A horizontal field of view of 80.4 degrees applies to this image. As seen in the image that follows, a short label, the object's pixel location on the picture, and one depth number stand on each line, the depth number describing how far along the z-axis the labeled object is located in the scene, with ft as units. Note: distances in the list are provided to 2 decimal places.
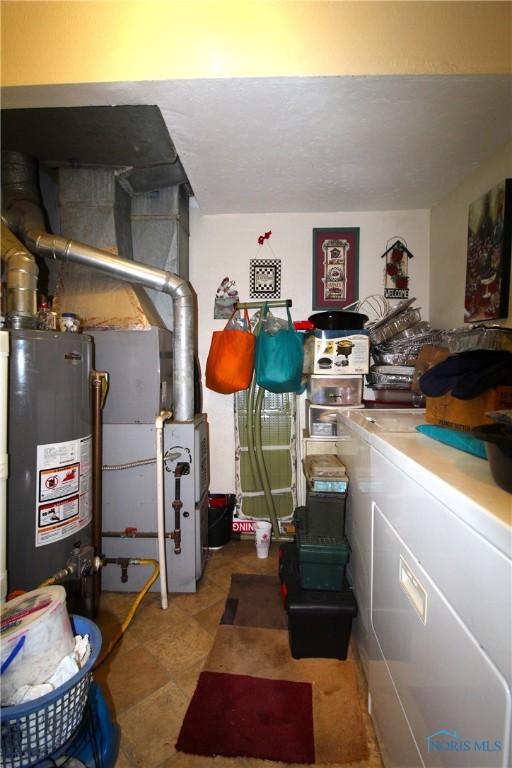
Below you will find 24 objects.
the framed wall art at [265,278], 8.33
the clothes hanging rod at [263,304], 7.74
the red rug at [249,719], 3.57
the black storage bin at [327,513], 4.96
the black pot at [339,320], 6.95
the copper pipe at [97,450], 5.55
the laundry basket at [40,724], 2.22
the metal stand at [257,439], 7.88
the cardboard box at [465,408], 2.82
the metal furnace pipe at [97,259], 5.80
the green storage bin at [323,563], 4.60
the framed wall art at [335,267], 8.22
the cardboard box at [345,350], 6.84
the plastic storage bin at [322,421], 7.07
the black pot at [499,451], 1.92
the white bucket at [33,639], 2.34
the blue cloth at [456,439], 2.76
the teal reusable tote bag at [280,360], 6.98
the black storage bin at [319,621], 4.43
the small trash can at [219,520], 7.61
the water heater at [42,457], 4.25
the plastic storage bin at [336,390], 7.04
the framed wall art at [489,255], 5.32
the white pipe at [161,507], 5.65
